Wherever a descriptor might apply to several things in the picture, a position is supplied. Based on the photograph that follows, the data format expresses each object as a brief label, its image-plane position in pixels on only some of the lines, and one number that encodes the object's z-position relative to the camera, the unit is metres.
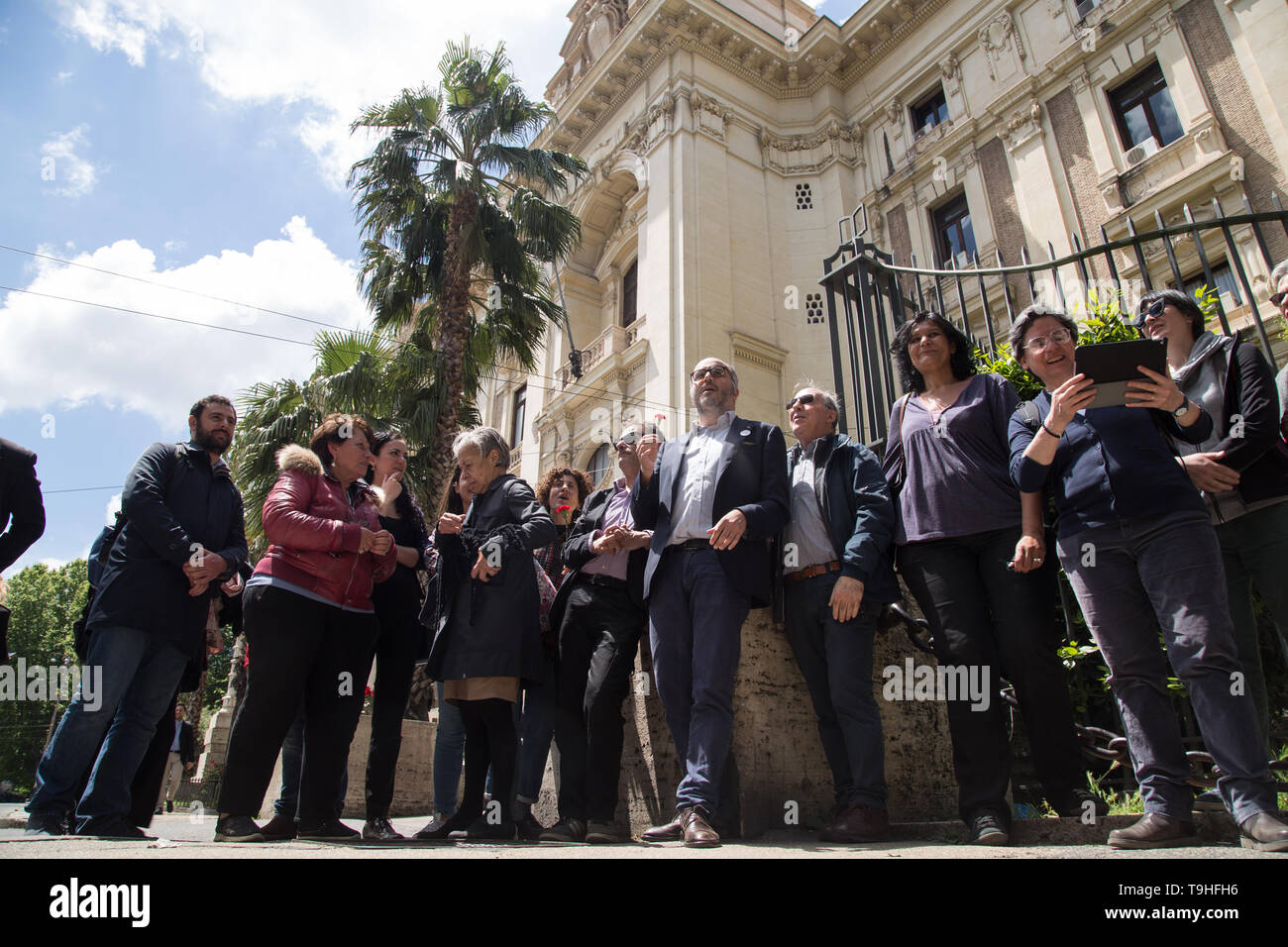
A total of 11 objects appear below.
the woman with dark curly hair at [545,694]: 3.58
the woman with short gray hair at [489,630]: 3.35
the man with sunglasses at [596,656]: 3.21
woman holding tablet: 2.17
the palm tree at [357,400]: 11.77
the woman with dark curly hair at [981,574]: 2.66
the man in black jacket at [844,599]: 2.79
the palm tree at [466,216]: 11.95
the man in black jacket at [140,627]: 3.23
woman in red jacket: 3.01
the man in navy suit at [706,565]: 2.82
